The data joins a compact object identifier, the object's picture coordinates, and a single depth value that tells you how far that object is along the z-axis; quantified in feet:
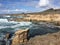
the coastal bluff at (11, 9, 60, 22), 99.96
